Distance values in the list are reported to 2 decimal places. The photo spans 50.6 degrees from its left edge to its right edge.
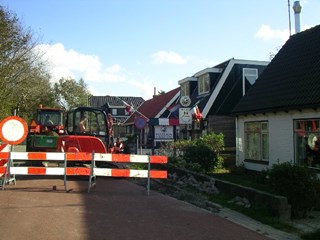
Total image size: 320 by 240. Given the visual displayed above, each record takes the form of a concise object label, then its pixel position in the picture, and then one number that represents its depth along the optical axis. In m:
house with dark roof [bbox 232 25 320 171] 11.35
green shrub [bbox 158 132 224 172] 13.50
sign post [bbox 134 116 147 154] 17.34
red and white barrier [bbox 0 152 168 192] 9.35
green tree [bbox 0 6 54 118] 21.64
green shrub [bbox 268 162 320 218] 7.39
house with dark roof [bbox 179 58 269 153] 22.40
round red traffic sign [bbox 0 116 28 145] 9.33
